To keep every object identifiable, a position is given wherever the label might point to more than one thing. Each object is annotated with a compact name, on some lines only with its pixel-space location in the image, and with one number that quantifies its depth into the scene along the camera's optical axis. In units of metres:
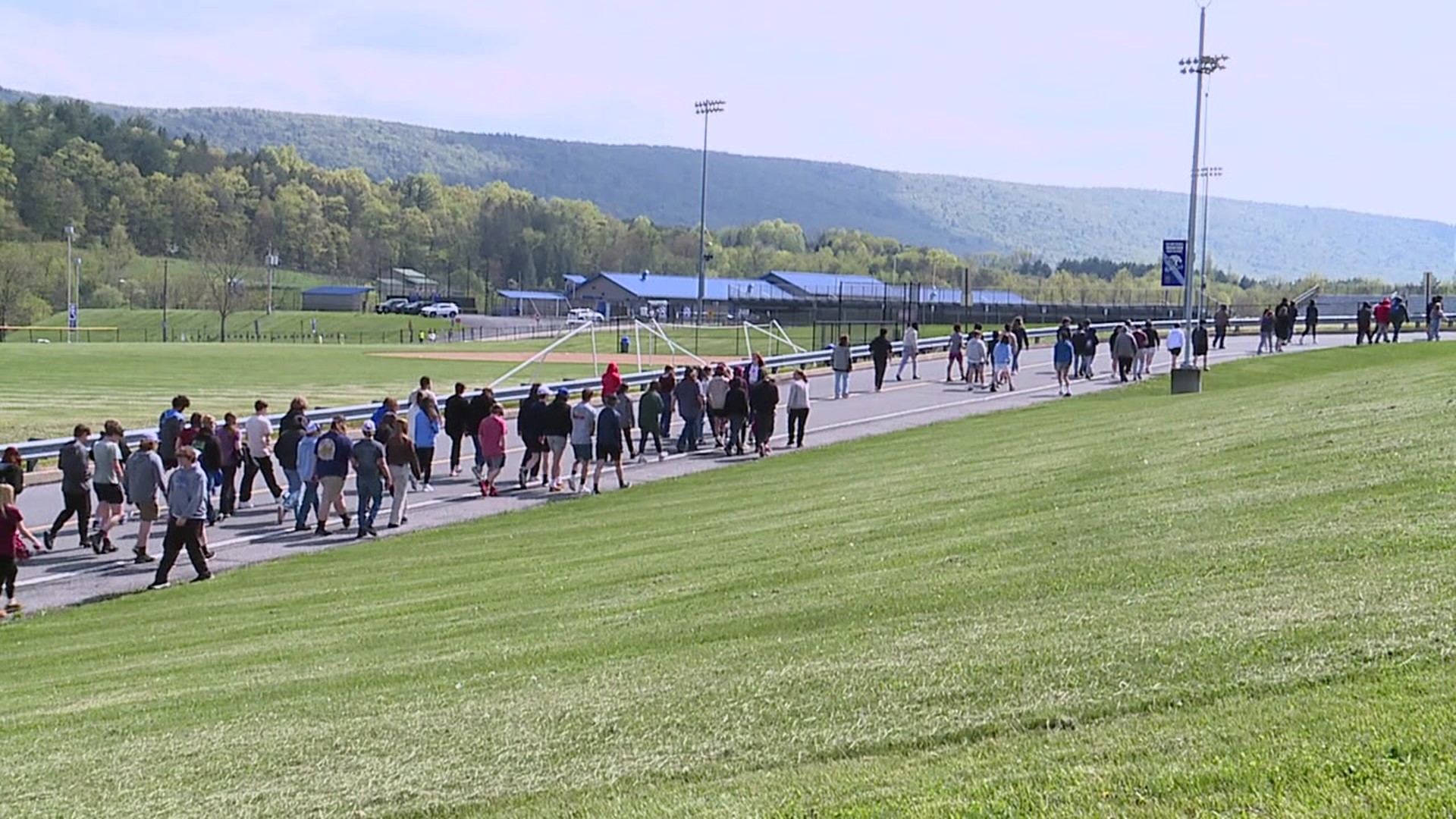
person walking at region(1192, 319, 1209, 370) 38.31
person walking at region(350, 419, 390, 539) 18.88
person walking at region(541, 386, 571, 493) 22.38
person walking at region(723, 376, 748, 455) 26.17
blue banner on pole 33.25
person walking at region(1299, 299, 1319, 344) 49.34
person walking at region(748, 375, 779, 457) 25.70
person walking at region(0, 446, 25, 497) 16.86
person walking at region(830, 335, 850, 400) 34.16
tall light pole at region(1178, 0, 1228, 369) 34.34
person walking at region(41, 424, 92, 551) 18.12
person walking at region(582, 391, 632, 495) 21.83
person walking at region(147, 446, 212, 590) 16.03
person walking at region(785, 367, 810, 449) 26.97
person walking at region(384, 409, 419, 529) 19.28
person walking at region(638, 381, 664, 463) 25.80
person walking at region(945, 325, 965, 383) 38.59
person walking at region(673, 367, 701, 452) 27.11
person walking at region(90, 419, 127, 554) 18.19
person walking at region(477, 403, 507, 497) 22.03
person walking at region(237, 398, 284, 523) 20.34
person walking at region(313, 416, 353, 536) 18.94
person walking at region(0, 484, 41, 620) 14.66
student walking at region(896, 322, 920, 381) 39.56
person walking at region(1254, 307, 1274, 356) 44.72
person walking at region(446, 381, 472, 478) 23.59
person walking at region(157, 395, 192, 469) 20.23
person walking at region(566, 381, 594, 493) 22.23
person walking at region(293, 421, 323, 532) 19.42
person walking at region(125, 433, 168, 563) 17.47
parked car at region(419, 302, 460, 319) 124.88
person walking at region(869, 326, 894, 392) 36.16
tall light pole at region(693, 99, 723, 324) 82.06
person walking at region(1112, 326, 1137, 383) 36.56
